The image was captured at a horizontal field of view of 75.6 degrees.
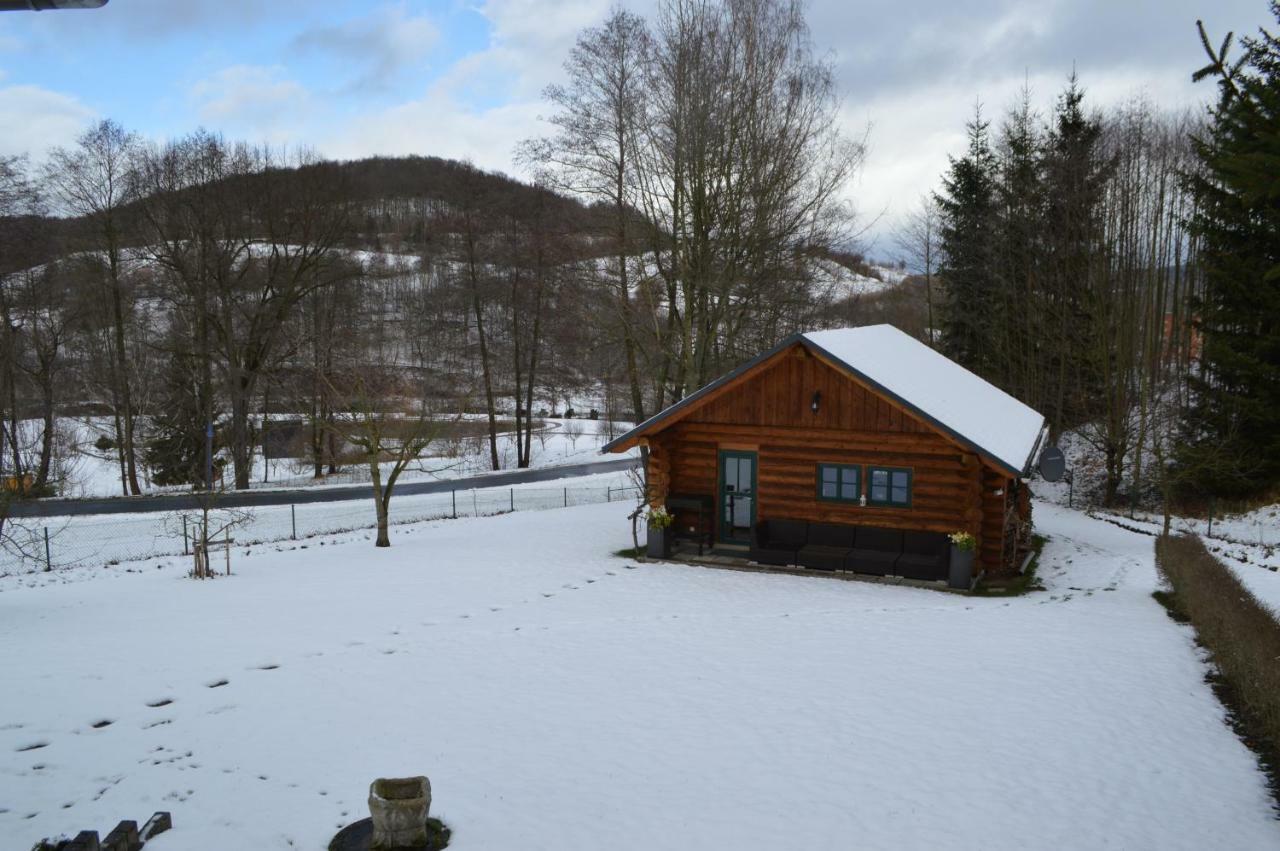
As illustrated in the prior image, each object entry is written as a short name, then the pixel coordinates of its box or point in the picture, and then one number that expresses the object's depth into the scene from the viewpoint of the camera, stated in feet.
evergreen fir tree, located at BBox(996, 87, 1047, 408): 108.37
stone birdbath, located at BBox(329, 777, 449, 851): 20.02
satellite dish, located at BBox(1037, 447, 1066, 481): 68.74
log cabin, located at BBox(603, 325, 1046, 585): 50.29
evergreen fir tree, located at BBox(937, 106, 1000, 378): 118.52
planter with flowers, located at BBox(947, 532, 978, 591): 48.78
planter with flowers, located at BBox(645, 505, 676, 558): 56.70
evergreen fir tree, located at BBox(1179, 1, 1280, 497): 76.89
